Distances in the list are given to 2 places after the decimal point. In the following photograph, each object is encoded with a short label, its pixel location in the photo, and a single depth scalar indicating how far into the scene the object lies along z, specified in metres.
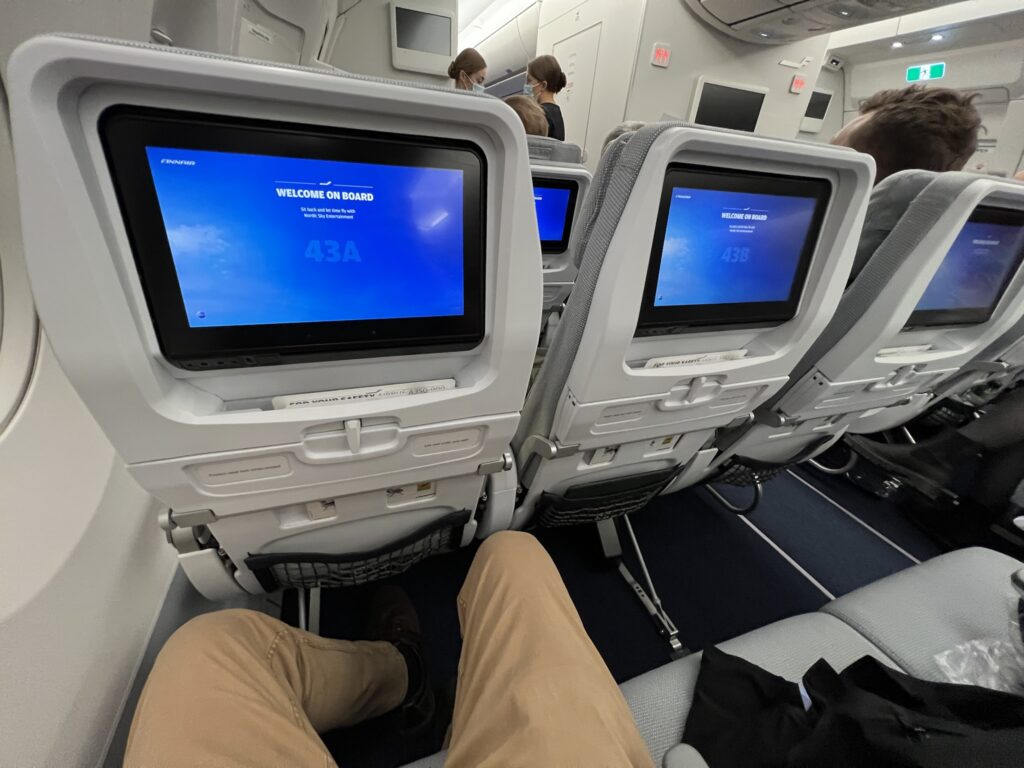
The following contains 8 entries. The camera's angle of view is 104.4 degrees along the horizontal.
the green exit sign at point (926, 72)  4.88
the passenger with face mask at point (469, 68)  3.98
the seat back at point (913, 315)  1.08
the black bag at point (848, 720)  0.62
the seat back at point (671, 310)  0.80
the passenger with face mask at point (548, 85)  3.75
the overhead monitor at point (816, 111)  6.52
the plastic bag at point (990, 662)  1.01
